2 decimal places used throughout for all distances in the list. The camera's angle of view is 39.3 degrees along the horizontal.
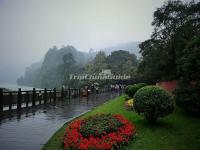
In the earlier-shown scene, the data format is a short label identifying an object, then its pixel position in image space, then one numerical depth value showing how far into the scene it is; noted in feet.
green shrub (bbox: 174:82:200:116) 44.95
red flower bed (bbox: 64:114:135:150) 28.63
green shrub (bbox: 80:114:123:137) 32.99
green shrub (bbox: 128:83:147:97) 83.56
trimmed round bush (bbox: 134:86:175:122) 38.68
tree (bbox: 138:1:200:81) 72.07
